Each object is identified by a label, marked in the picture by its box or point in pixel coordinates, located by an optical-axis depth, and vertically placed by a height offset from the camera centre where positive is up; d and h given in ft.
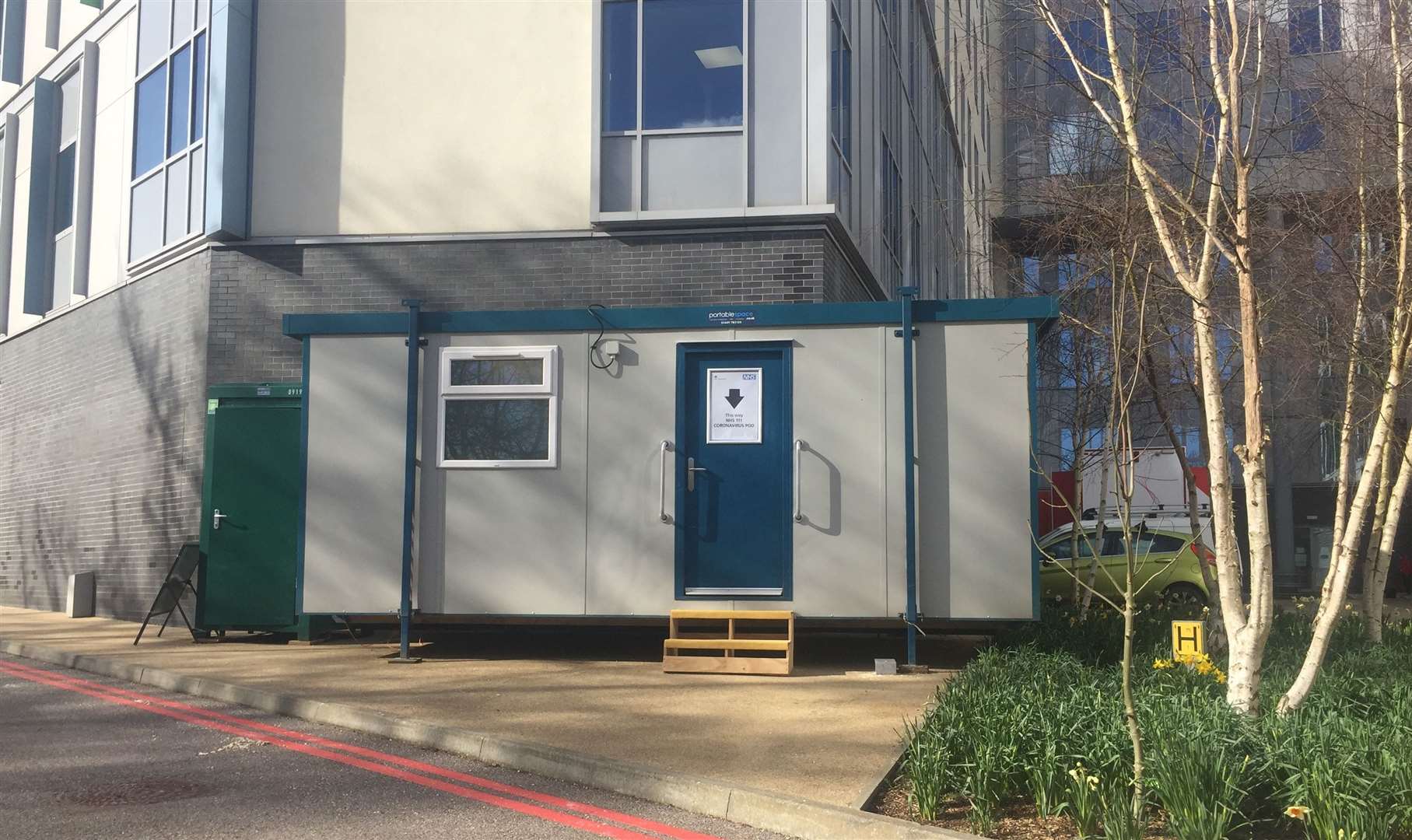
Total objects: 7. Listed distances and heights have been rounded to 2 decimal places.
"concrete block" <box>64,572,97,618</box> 56.75 -3.13
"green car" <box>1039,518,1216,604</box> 55.77 -1.56
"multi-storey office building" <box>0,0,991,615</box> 46.75 +13.40
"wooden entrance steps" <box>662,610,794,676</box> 33.99 -3.26
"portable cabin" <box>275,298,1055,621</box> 34.55 +1.83
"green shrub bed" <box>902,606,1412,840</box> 16.49 -3.35
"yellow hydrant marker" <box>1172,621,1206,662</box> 25.64 -2.36
